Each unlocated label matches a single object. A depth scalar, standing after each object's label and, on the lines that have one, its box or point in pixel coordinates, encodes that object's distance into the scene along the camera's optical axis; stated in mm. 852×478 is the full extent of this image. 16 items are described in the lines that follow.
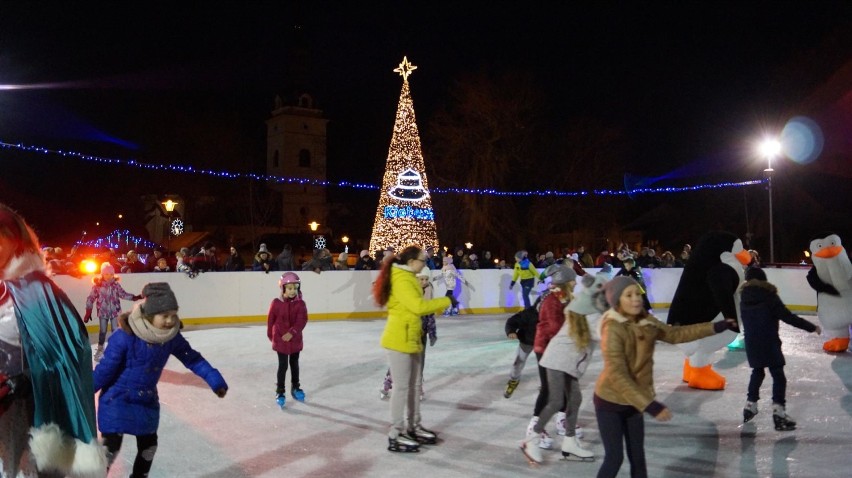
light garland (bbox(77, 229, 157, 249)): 31109
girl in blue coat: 3479
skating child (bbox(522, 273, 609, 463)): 4367
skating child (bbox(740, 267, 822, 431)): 5520
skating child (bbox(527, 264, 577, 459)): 4965
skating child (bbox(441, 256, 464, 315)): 13891
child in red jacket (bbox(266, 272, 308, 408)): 6469
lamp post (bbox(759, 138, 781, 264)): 17250
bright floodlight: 17484
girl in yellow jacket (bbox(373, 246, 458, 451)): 4859
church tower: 50406
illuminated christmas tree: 20047
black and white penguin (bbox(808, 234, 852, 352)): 9422
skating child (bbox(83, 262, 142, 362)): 9676
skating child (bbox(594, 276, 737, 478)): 3449
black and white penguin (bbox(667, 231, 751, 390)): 7086
